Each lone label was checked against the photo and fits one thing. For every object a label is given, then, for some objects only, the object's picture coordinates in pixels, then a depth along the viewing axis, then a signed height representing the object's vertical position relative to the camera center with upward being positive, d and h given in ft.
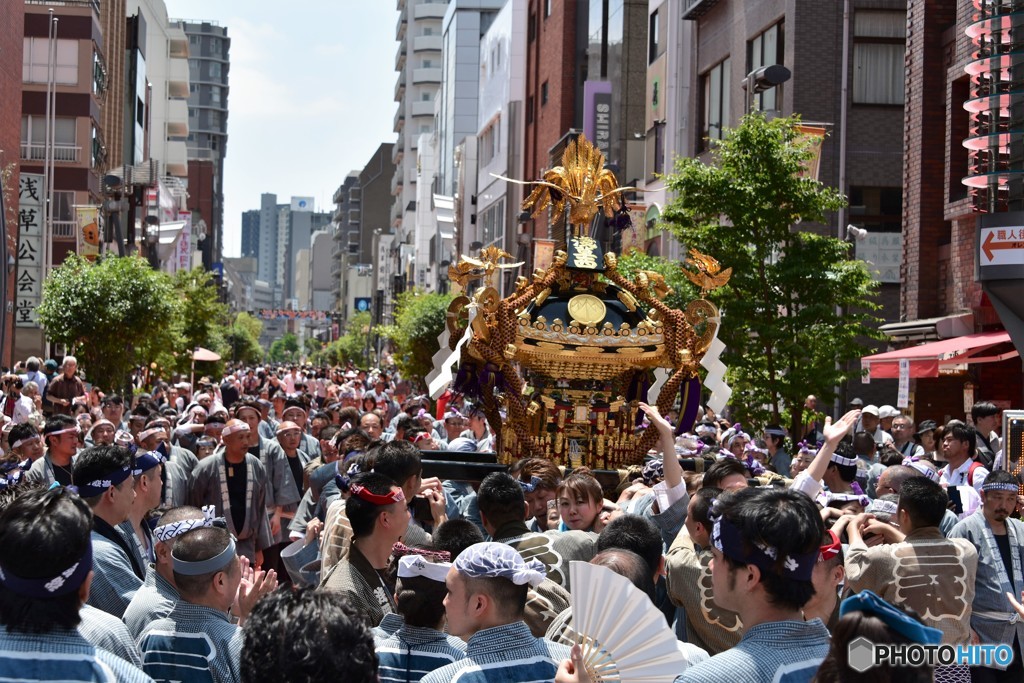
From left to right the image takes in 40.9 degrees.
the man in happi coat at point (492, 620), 14.88 -3.18
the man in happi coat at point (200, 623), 16.14 -3.57
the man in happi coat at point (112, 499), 21.27 -2.91
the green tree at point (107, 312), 108.37 +0.80
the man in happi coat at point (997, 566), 25.32 -4.20
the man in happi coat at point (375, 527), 19.80 -2.90
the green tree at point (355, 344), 403.95 -5.03
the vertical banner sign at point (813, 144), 74.08 +10.57
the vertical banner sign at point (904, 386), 57.06 -1.94
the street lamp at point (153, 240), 223.30 +13.61
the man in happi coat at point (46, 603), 13.60 -2.84
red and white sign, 53.26 +3.72
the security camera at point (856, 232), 73.82 +5.75
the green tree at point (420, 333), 165.99 -0.55
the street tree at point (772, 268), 65.77 +3.32
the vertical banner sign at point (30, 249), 122.72 +6.48
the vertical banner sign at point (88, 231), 144.46 +9.66
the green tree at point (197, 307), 185.47 +2.51
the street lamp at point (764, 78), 75.07 +14.64
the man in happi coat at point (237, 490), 36.70 -4.43
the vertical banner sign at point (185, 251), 286.46 +15.56
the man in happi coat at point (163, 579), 18.12 -3.50
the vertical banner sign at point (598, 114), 143.02 +22.88
